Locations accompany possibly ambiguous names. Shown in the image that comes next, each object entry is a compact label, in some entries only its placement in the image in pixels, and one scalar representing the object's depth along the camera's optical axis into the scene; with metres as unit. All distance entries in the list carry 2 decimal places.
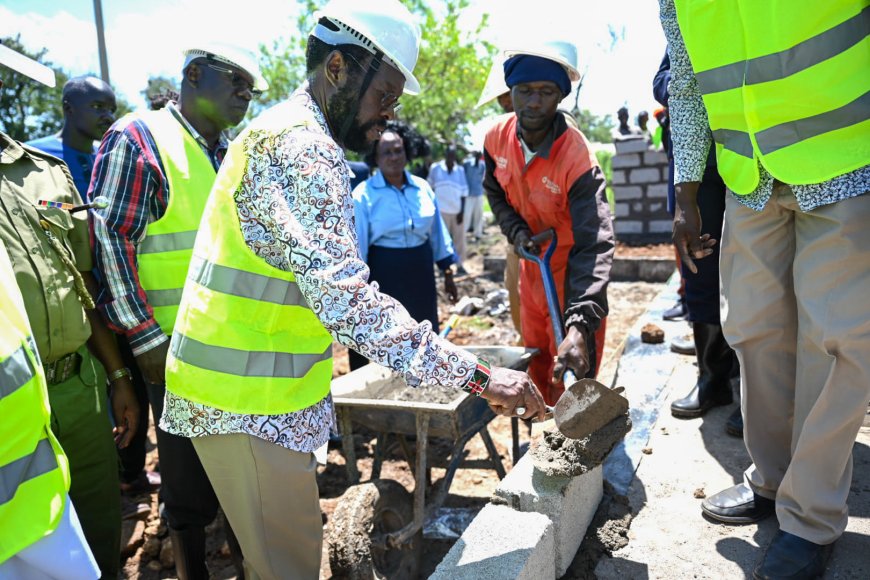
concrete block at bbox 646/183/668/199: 10.68
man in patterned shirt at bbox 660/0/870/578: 1.94
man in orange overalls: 3.12
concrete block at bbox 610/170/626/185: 10.96
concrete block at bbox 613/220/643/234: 10.94
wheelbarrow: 2.69
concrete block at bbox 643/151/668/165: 10.54
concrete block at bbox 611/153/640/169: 10.73
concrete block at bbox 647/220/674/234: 10.65
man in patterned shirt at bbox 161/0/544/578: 1.67
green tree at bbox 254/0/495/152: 16.55
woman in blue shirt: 4.84
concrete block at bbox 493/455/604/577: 2.30
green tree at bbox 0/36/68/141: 13.55
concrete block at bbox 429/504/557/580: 1.93
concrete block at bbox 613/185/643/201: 10.85
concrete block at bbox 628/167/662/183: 10.62
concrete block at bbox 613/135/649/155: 10.55
